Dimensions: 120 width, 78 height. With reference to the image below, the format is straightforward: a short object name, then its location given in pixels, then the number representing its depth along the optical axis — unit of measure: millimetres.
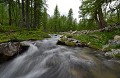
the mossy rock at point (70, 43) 4948
